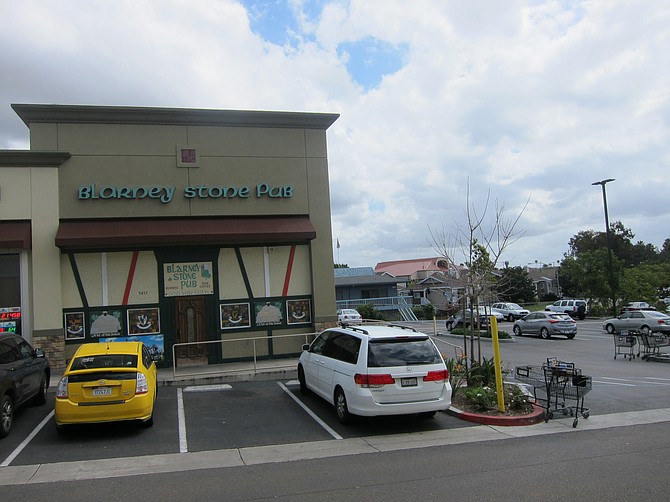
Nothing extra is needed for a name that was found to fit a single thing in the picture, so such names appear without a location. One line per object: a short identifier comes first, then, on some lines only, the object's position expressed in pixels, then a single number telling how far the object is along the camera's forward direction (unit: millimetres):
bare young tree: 12453
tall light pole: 39469
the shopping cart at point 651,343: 20266
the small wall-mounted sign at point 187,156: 16750
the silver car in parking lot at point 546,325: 29922
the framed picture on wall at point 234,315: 16938
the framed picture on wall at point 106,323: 15969
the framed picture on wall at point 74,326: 15773
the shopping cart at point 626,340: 20203
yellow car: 8867
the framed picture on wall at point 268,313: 17188
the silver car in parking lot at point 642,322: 29084
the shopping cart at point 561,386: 9906
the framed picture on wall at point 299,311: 17500
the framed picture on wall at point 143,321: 16212
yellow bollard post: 10250
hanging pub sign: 16625
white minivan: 9094
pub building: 15570
